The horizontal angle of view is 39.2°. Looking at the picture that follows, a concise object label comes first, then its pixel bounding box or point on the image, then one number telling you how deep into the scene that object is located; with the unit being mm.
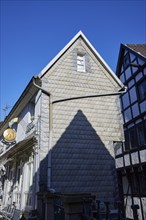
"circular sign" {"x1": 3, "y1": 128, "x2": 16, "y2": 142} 11305
